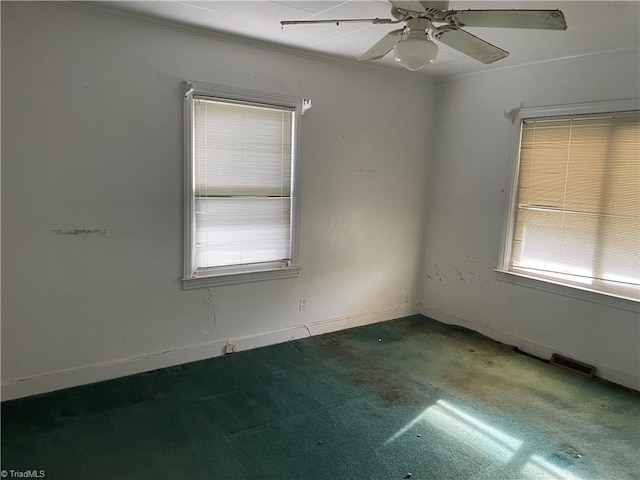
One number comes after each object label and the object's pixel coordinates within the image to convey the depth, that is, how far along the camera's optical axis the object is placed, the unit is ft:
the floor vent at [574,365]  11.70
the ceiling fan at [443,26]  6.07
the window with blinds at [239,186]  11.06
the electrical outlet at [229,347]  12.10
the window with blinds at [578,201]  11.06
